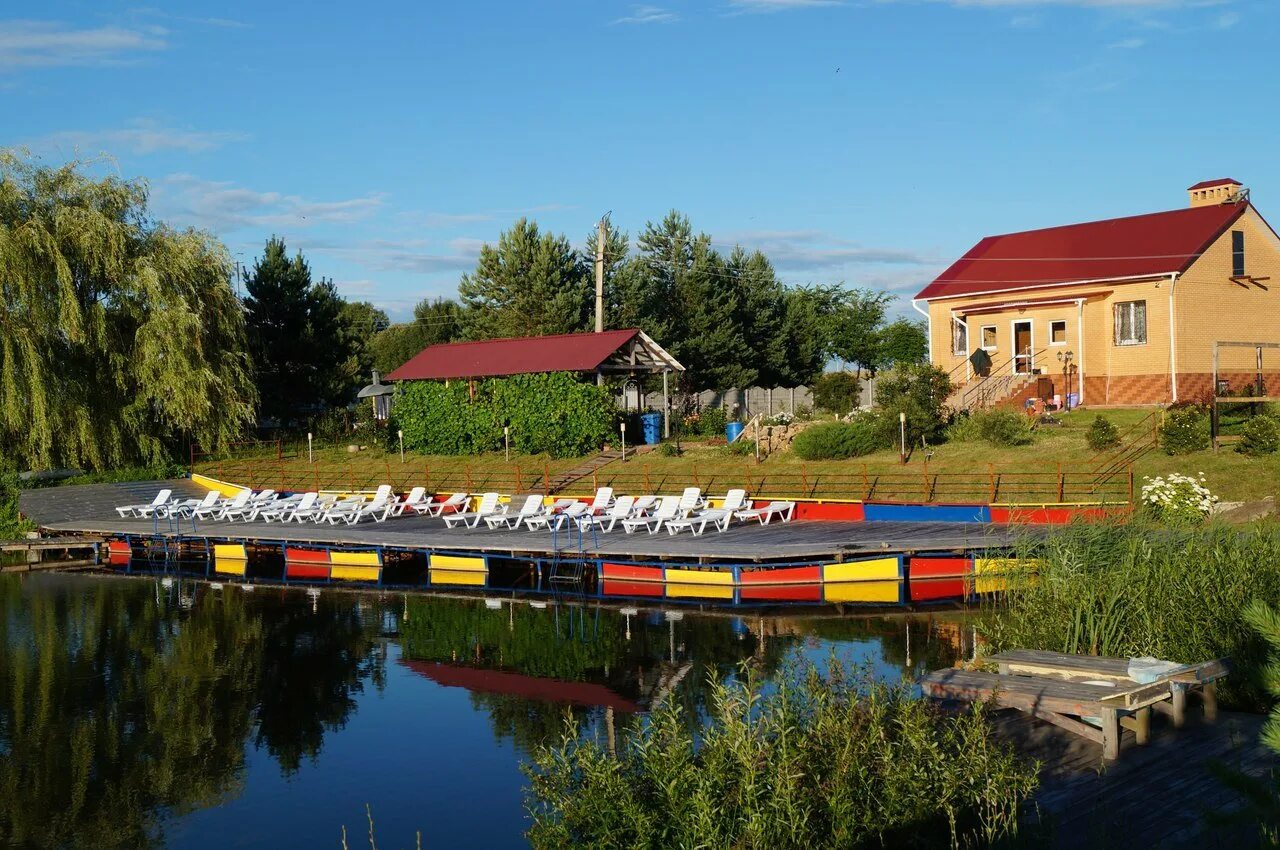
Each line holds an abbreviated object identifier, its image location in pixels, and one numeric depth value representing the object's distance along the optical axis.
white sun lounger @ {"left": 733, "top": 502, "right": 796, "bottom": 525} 24.98
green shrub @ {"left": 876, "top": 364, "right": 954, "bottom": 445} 29.19
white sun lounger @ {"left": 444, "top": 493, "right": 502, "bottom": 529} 27.50
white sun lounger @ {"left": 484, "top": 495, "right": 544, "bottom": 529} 26.80
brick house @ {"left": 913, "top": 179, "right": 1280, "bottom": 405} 31.16
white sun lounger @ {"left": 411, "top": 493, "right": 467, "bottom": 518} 29.48
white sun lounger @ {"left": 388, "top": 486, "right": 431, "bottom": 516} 30.39
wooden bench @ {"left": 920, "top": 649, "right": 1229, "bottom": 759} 9.26
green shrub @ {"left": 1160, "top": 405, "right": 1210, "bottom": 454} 24.98
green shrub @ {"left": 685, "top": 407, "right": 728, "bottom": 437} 37.31
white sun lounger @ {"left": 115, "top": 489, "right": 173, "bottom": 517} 31.67
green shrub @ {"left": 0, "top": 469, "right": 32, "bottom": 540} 31.41
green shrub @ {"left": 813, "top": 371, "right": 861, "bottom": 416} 37.72
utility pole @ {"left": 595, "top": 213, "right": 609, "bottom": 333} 38.84
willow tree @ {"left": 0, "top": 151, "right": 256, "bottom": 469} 34.34
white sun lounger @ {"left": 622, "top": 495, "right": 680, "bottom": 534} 25.08
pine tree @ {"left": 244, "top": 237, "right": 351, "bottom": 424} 46.25
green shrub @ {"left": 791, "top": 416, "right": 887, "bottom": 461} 29.91
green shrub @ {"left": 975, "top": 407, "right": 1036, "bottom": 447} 28.14
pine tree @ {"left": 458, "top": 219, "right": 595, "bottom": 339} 47.81
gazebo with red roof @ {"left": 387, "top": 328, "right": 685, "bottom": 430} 35.72
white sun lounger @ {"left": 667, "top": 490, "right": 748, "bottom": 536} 24.61
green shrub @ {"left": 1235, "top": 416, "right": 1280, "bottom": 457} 24.00
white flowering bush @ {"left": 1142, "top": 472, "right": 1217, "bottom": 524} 19.91
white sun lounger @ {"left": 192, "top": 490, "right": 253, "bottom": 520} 31.62
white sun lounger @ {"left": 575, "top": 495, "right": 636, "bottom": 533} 25.78
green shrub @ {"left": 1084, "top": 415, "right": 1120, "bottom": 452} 26.30
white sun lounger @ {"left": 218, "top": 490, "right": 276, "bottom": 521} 31.30
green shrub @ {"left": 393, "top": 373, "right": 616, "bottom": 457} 34.62
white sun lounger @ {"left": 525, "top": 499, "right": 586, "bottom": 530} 26.50
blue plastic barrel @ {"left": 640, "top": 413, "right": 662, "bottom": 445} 36.31
